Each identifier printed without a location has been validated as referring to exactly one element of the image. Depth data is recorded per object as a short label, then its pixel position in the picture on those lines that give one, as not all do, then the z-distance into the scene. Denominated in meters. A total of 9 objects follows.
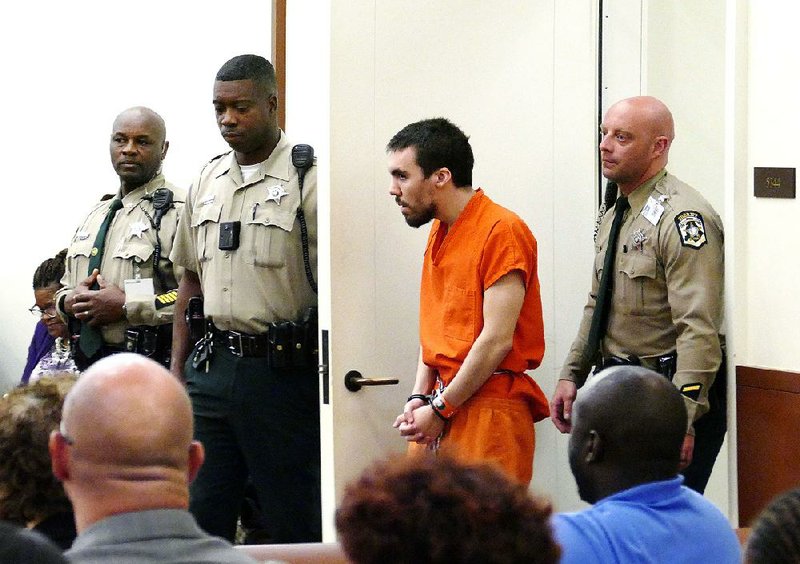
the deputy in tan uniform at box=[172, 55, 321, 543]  6.98
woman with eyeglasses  9.71
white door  6.75
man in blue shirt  3.57
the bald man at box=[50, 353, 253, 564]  2.99
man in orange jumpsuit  6.34
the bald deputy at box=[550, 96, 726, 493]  6.36
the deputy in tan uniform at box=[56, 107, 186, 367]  8.45
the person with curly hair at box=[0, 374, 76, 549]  3.86
